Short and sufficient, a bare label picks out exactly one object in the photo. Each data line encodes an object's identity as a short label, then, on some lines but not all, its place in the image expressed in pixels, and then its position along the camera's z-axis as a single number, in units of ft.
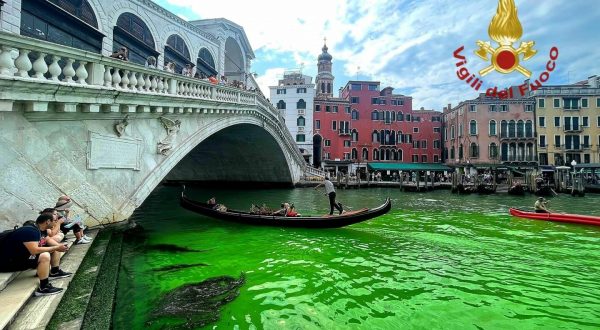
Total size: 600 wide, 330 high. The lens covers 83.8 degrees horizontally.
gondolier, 30.22
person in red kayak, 37.63
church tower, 138.62
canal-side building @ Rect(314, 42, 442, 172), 118.32
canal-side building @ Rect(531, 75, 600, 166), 101.96
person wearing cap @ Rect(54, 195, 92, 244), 17.31
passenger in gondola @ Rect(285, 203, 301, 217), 29.94
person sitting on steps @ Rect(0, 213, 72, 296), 11.27
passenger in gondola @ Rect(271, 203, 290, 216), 30.01
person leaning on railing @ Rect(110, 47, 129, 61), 25.51
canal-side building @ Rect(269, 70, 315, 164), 116.26
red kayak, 32.99
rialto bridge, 16.51
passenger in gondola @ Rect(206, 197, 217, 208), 34.75
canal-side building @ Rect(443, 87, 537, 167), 107.04
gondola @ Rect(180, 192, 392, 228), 27.12
